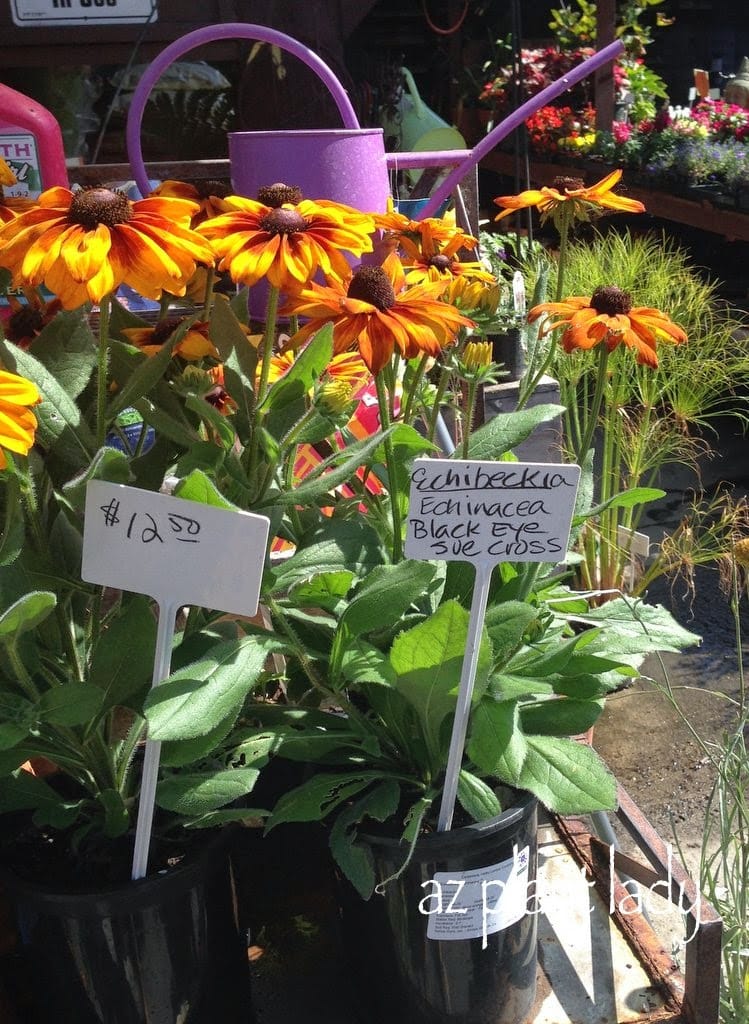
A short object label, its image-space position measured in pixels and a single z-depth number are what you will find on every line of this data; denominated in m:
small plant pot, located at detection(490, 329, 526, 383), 1.82
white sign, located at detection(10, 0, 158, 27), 2.01
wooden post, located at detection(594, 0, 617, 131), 4.47
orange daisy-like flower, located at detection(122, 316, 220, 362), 0.79
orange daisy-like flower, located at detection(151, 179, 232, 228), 0.80
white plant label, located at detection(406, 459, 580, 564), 0.74
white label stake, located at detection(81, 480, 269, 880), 0.68
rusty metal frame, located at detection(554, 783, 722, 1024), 0.87
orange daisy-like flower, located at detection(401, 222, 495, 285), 0.88
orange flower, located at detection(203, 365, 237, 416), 0.88
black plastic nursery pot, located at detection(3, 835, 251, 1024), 0.78
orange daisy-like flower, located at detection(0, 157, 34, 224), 0.73
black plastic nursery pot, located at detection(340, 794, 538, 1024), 0.82
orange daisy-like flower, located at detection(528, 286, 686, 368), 0.79
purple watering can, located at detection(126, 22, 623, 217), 1.06
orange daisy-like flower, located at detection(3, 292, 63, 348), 0.86
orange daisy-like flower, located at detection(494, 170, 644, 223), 0.89
